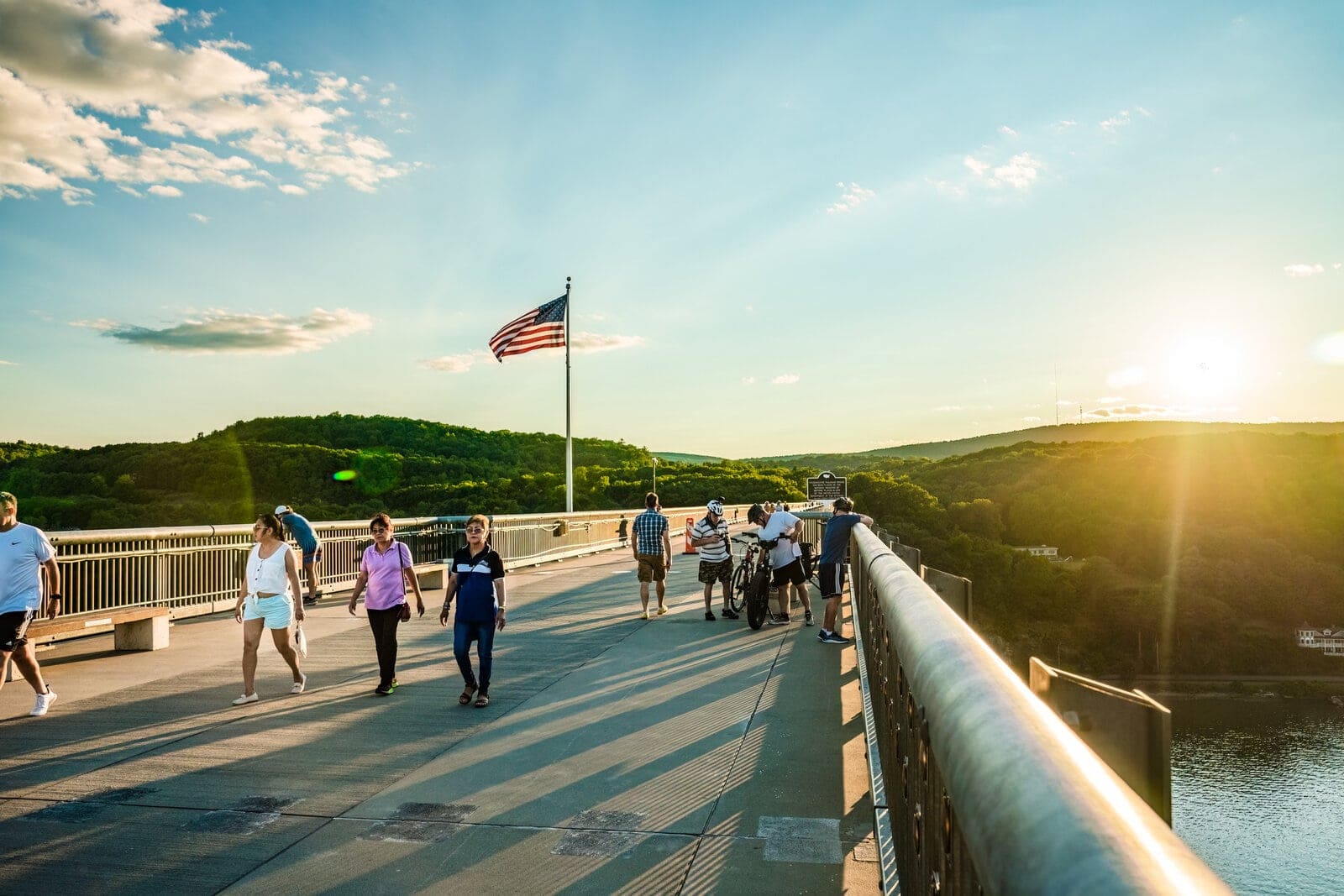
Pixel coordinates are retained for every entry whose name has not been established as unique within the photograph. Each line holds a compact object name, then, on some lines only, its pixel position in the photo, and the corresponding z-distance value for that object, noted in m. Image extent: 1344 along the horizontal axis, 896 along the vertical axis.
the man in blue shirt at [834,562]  12.27
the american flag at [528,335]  28.88
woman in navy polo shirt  8.87
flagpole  29.95
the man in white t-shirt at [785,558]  13.74
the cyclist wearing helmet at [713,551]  14.80
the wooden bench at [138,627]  11.29
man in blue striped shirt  14.49
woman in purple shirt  9.37
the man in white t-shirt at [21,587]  7.94
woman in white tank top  8.77
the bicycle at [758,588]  13.70
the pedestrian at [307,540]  15.88
